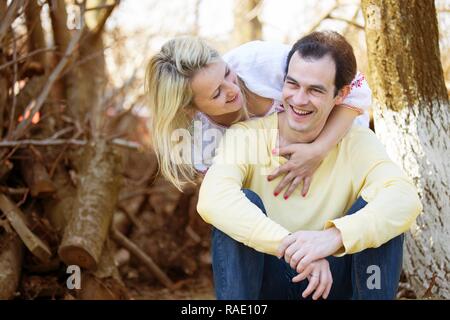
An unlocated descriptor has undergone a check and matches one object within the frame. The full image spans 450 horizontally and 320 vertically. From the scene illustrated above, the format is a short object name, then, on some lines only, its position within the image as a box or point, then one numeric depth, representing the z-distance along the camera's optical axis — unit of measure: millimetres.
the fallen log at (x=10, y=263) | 3354
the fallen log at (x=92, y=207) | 3420
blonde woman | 2498
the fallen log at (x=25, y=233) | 3531
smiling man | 2221
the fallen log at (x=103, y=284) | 3461
